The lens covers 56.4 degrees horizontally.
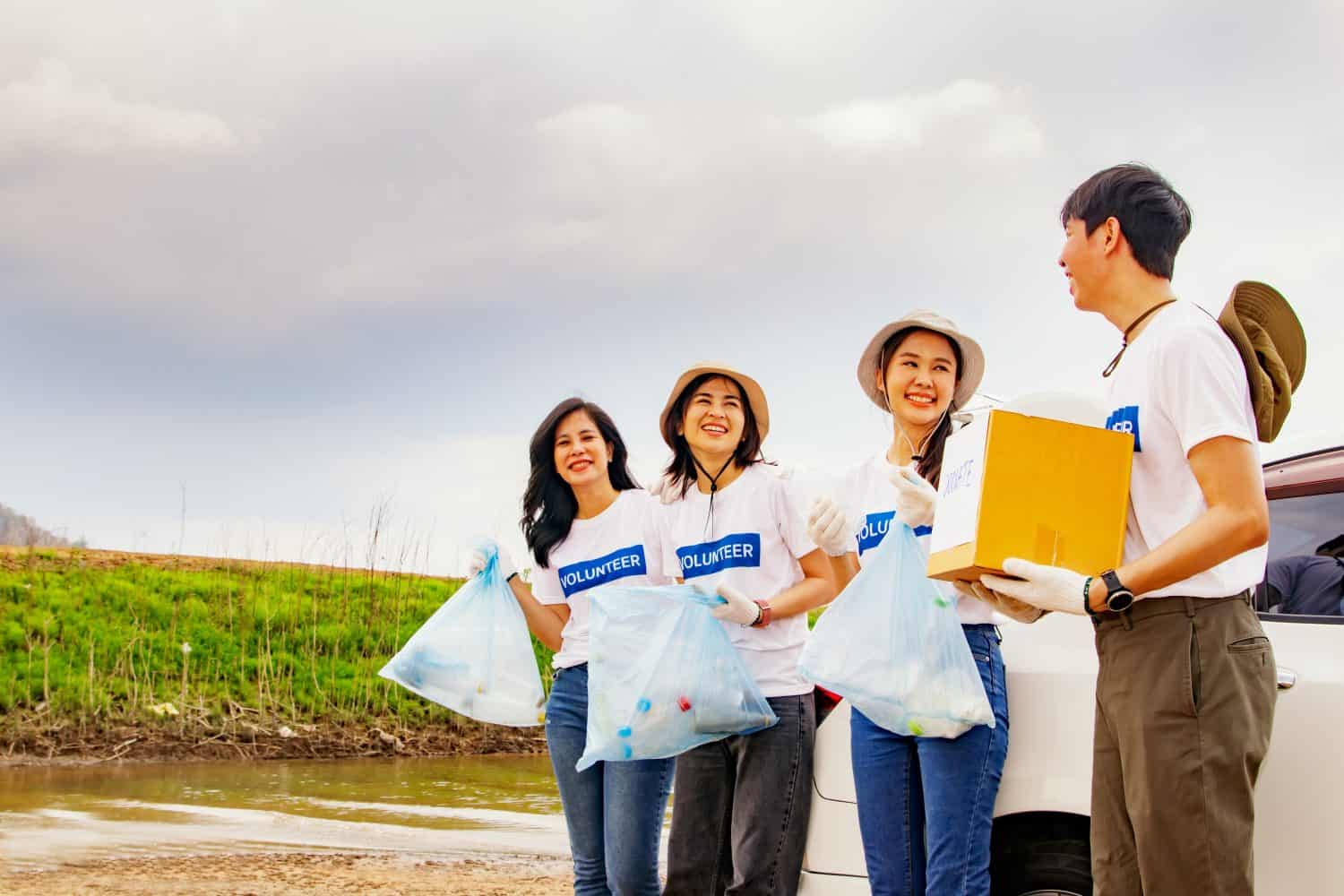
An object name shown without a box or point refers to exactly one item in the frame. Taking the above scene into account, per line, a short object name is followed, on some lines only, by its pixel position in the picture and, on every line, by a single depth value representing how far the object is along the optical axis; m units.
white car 2.69
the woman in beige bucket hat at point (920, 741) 2.83
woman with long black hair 3.47
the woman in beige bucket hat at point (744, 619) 3.24
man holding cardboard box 2.09
